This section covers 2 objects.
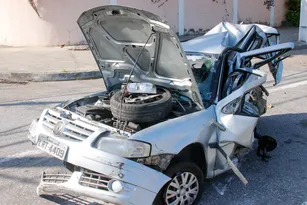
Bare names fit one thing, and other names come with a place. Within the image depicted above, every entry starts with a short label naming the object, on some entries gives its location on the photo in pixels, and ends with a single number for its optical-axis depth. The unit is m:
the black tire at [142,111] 3.61
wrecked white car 3.20
